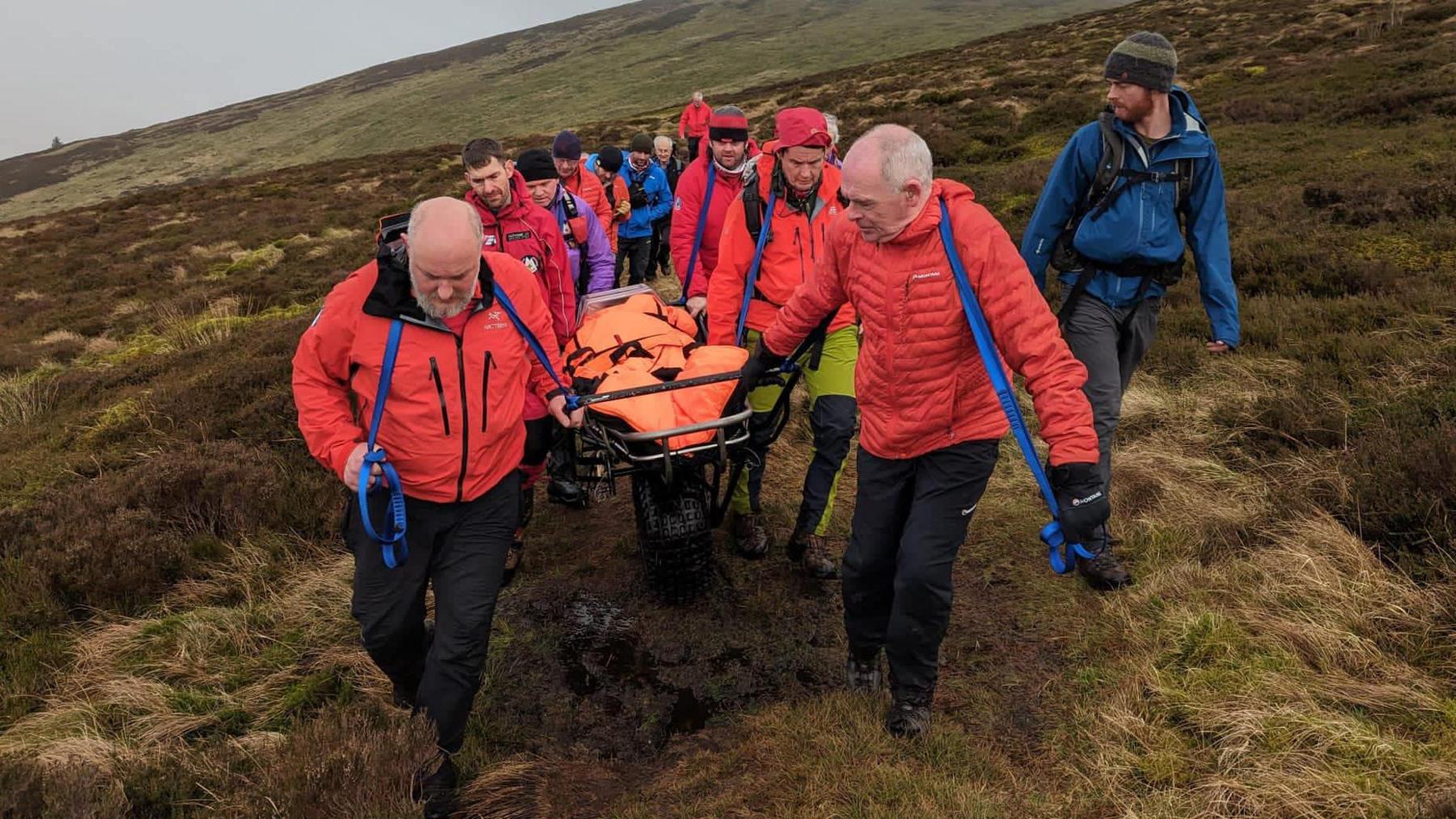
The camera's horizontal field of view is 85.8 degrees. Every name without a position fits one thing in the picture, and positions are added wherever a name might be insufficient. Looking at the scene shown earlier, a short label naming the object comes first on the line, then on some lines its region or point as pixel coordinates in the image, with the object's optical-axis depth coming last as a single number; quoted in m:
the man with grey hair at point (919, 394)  2.89
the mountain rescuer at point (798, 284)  4.74
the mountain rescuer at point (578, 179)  7.55
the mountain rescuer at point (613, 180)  10.15
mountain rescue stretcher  3.99
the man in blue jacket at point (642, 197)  11.00
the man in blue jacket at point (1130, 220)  4.00
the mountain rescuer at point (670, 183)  12.36
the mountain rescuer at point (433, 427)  3.12
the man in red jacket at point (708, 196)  5.76
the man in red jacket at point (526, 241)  5.05
